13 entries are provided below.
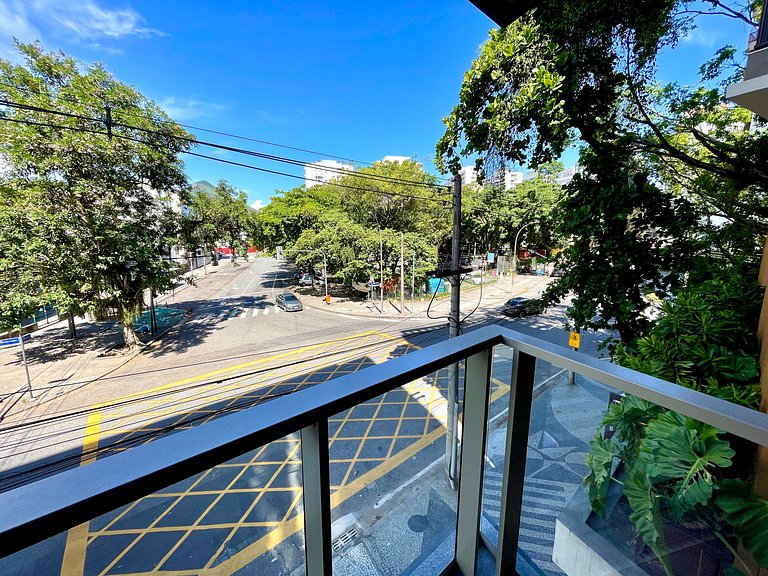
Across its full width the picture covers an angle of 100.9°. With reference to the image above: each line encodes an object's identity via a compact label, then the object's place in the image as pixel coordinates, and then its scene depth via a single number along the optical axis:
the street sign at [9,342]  8.16
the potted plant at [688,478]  0.99
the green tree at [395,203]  15.82
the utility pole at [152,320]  10.73
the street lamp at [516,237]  19.31
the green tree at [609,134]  3.31
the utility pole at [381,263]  13.52
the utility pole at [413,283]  13.81
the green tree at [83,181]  6.57
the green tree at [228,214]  23.81
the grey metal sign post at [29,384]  6.74
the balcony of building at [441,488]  0.46
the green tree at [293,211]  17.78
